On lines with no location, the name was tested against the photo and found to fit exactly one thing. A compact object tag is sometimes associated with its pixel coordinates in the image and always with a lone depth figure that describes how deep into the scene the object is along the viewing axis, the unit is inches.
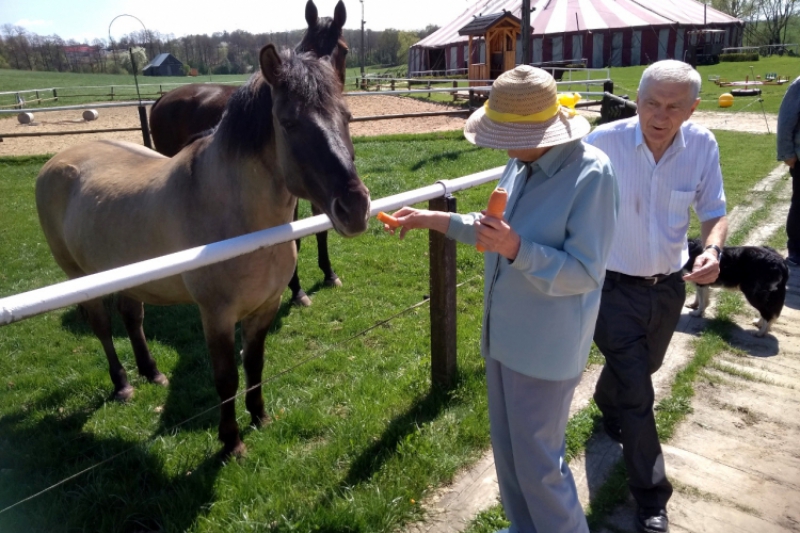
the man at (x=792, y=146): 219.8
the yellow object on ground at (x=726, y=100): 739.4
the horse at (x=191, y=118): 228.2
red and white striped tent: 1609.3
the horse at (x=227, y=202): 96.9
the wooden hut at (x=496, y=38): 1037.8
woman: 68.8
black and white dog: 171.2
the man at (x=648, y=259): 99.3
